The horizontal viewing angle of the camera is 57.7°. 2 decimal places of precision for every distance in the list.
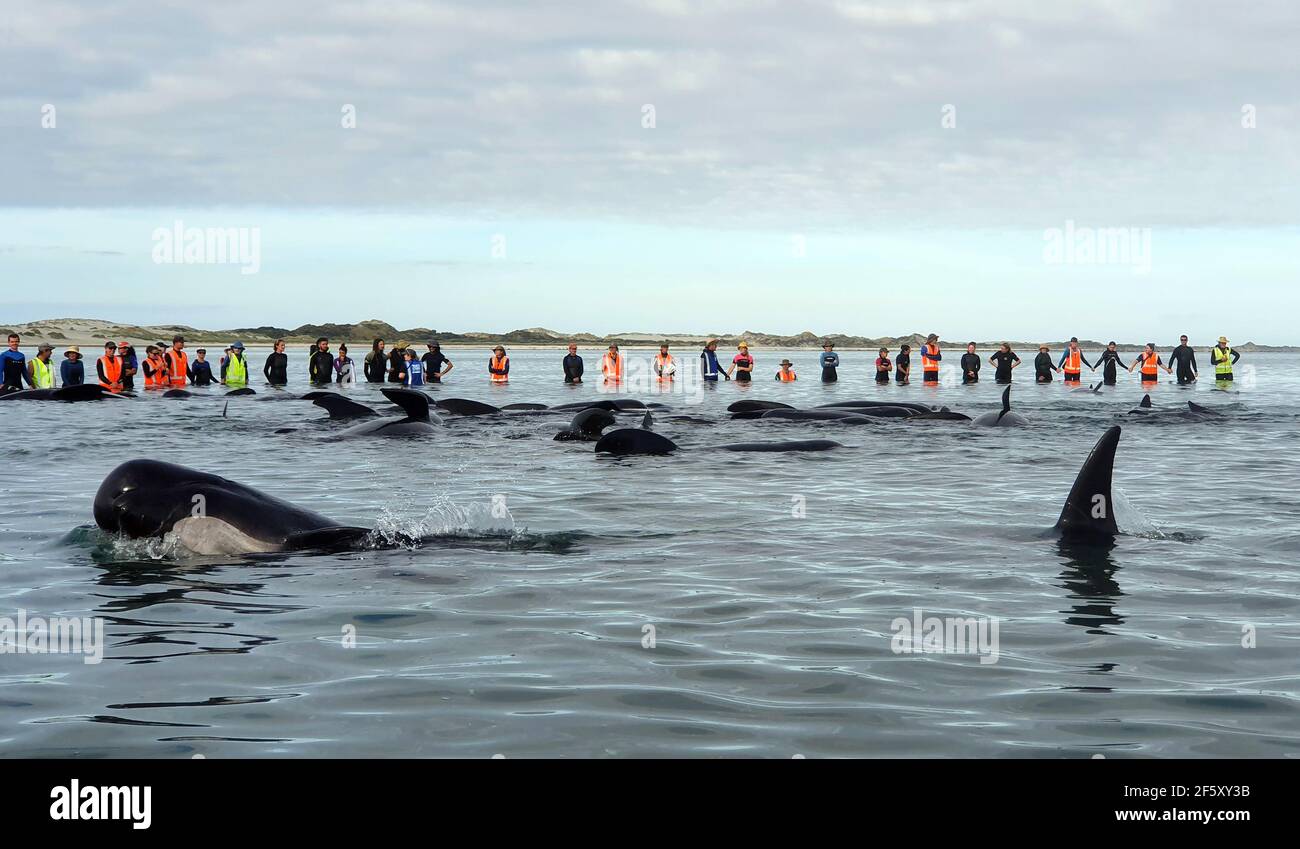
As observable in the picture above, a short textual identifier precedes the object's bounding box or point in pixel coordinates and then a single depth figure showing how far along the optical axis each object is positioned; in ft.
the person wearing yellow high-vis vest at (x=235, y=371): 129.08
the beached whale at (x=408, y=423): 67.10
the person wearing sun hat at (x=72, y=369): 115.55
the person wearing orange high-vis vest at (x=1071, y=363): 150.82
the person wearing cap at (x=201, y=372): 133.92
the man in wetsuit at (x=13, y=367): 109.91
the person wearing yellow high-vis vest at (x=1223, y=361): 147.23
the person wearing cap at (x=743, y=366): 146.48
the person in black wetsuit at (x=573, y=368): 142.31
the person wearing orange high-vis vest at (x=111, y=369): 114.73
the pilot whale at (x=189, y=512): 28.91
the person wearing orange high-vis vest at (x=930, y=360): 143.46
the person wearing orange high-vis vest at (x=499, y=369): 150.71
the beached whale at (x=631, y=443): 57.00
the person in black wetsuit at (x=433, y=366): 143.43
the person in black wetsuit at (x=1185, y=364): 142.92
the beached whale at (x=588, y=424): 67.36
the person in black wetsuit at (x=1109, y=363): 142.61
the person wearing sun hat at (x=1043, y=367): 156.65
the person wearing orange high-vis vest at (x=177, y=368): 133.39
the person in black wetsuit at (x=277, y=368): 135.95
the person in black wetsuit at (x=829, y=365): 146.41
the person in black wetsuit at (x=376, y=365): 142.29
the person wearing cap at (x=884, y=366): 152.05
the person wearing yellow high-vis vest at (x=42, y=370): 115.75
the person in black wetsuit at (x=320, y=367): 140.67
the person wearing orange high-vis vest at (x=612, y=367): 141.79
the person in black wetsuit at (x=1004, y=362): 151.64
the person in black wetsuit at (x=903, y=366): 150.59
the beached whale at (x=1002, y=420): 77.92
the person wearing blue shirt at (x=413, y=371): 131.44
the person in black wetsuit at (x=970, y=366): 154.51
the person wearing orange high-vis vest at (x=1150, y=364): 136.15
